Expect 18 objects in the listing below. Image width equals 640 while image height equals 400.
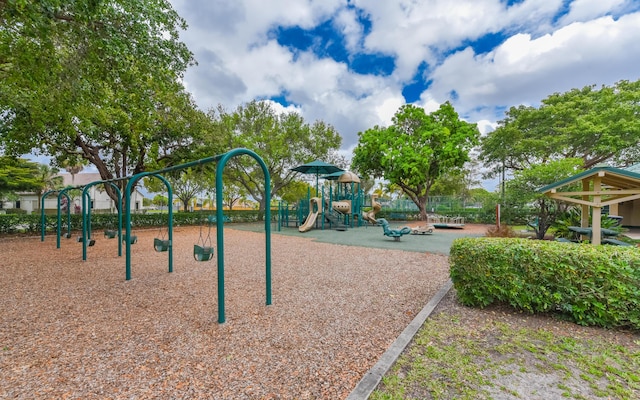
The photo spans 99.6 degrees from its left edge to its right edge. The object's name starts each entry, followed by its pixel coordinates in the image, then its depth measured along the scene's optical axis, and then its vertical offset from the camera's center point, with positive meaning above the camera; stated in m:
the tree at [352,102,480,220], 18.31 +3.55
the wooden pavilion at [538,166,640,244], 5.73 +0.24
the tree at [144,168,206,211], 29.67 +1.09
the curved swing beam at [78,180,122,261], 6.07 -0.50
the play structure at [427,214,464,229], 18.67 -1.54
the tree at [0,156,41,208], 18.91 +1.46
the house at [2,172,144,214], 35.69 -0.10
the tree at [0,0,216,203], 4.38 +2.79
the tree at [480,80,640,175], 16.81 +4.62
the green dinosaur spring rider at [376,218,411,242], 10.02 -1.29
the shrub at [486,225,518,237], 9.69 -1.32
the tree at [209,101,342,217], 19.31 +4.38
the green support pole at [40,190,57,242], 9.66 -1.01
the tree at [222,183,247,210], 27.84 +0.50
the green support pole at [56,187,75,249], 7.90 -0.24
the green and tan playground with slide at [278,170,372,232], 14.14 -0.58
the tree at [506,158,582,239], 9.91 +0.46
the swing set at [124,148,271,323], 3.23 -0.42
